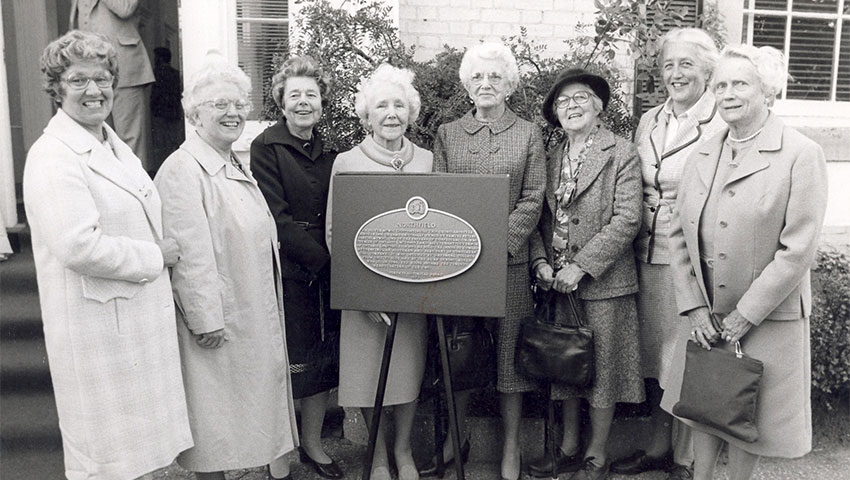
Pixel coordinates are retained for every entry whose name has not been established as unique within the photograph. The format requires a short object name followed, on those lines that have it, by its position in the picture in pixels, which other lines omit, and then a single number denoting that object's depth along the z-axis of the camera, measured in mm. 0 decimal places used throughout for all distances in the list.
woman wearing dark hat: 3348
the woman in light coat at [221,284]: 2758
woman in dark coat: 3326
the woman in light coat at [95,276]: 2330
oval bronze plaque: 2812
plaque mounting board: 2789
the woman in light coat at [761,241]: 2664
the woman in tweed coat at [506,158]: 3383
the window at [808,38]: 6094
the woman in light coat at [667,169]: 3432
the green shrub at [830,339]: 4113
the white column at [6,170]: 5180
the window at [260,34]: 5090
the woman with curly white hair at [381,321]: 3283
